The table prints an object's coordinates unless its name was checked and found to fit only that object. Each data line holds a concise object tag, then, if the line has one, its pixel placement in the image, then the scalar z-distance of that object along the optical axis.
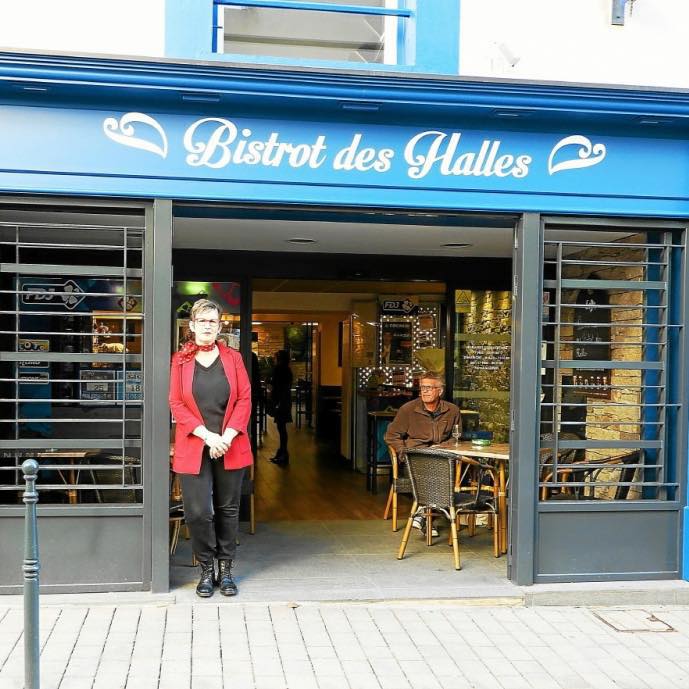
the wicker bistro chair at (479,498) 6.68
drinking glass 7.37
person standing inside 12.53
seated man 7.50
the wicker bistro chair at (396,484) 7.48
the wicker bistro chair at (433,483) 6.40
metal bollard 3.74
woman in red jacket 5.43
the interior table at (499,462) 6.65
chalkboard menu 7.46
